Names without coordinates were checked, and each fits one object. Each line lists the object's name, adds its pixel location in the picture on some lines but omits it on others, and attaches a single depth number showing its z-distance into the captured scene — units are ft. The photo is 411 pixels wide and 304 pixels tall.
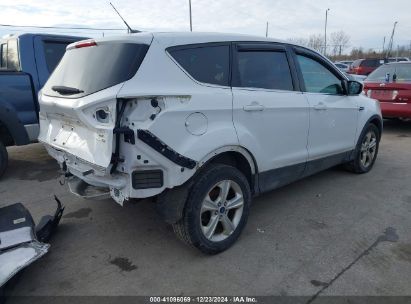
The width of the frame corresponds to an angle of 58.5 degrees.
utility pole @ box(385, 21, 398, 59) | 159.47
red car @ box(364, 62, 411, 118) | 25.21
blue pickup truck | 16.17
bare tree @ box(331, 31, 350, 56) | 200.64
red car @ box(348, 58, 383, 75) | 69.10
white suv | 8.75
